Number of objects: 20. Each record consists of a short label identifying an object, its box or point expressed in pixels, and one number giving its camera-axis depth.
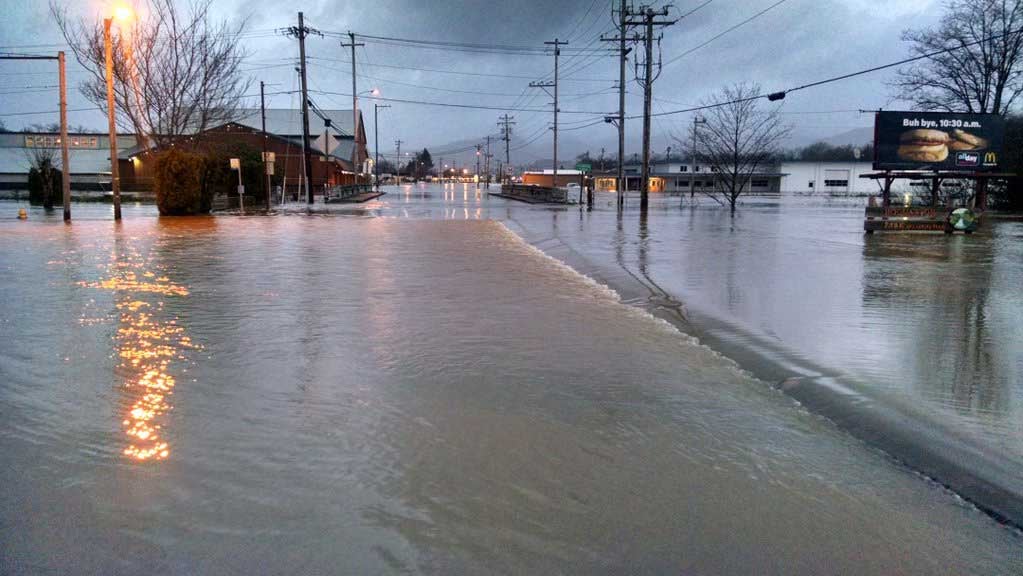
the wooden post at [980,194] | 27.95
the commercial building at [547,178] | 123.94
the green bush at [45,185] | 41.09
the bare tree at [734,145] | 47.97
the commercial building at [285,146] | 59.03
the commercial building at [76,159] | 73.06
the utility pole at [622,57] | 44.66
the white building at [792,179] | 109.31
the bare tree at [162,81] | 34.50
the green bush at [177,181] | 32.62
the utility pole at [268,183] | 37.31
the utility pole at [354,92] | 63.53
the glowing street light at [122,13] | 25.69
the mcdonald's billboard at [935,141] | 26.73
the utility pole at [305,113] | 46.94
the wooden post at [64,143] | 28.56
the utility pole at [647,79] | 42.09
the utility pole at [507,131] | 121.38
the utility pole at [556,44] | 64.00
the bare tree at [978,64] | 43.34
